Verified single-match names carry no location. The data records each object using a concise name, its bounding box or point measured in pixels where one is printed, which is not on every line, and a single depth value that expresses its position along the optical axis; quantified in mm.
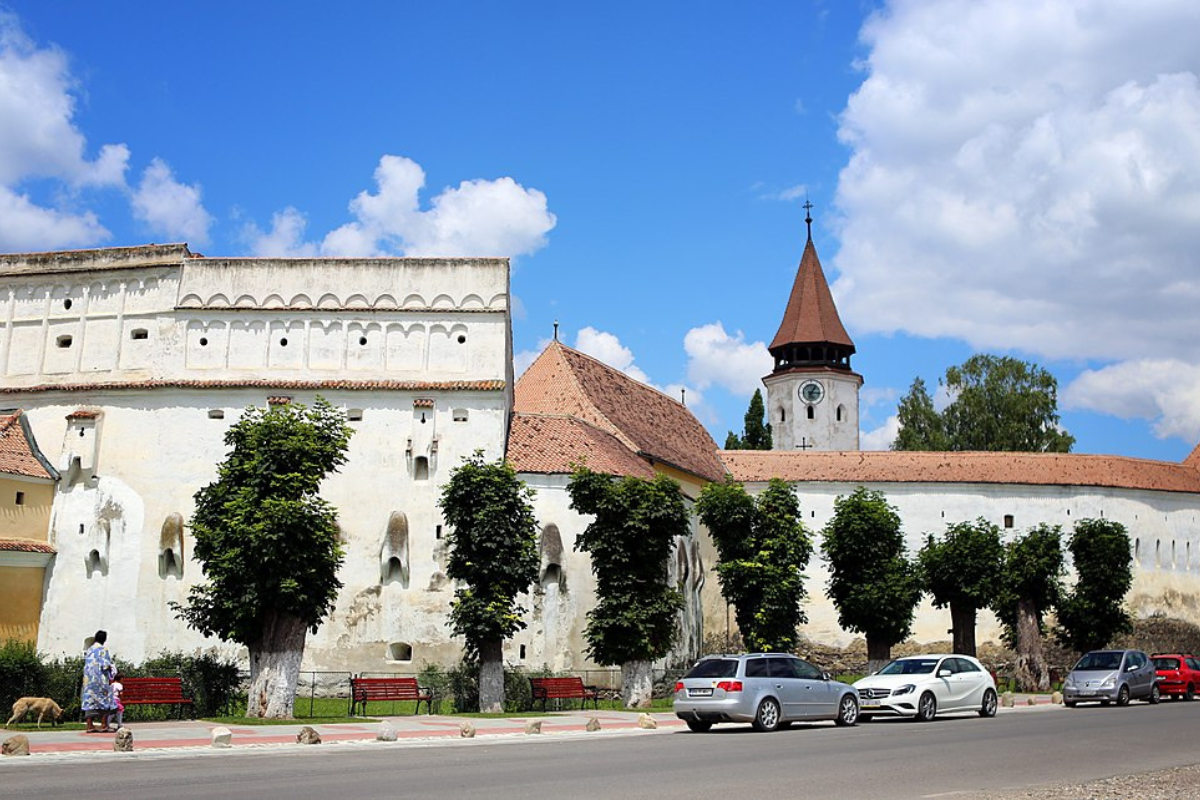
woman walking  20562
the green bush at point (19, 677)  23594
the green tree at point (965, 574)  42812
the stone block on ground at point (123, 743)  17188
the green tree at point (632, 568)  32250
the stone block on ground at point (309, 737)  19338
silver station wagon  22219
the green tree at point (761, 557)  38250
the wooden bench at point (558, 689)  30188
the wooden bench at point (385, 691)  27203
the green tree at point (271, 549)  26297
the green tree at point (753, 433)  84875
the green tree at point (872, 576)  40656
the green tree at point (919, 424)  78125
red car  33375
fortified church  37188
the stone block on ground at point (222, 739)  18453
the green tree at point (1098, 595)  45562
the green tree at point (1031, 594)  42062
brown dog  21688
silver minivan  30406
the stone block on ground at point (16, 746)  16297
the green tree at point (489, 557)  29734
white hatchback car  25328
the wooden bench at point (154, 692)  23828
